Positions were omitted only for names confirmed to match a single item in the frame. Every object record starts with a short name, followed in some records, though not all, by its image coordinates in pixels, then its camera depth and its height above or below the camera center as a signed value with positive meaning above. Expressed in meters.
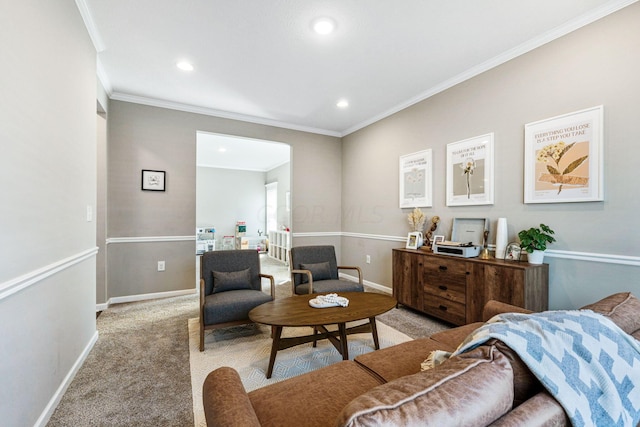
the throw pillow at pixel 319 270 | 3.30 -0.70
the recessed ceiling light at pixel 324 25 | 2.28 +1.57
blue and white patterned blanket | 0.77 -0.45
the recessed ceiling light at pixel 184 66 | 2.95 +1.57
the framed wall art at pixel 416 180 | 3.63 +0.44
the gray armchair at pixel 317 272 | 3.02 -0.71
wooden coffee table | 2.03 -0.80
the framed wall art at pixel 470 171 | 2.95 +0.45
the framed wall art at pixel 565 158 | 2.21 +0.46
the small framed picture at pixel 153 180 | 3.85 +0.44
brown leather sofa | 0.63 -0.50
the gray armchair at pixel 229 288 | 2.48 -0.79
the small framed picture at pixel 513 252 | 2.62 -0.38
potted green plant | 2.36 -0.25
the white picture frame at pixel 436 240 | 3.25 -0.34
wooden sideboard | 2.35 -0.71
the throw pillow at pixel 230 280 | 2.84 -0.71
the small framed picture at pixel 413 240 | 3.57 -0.37
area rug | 2.06 -1.23
